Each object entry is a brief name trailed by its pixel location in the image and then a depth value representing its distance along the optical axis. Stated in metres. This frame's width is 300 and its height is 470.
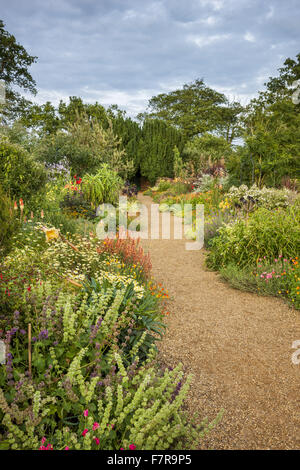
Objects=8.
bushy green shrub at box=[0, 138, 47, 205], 5.54
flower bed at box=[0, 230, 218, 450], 1.50
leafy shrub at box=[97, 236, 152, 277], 4.62
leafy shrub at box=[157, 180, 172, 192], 15.01
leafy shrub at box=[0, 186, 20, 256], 2.55
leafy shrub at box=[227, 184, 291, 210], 7.68
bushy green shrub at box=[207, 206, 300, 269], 5.05
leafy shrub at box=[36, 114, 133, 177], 10.22
